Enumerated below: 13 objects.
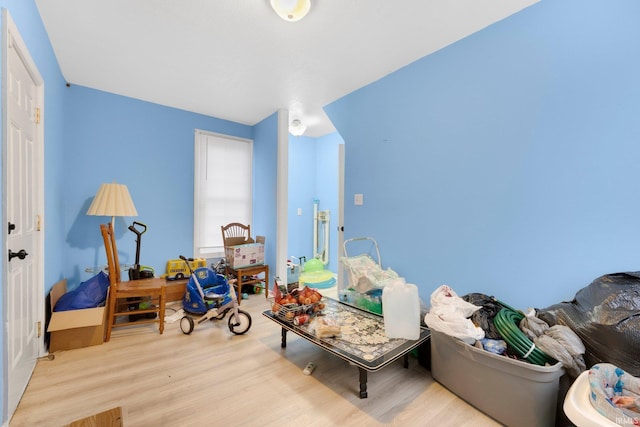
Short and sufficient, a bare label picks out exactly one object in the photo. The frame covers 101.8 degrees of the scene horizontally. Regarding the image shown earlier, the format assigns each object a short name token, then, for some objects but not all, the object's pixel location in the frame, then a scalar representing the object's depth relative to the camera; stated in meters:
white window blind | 3.86
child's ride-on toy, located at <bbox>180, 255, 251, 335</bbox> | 2.48
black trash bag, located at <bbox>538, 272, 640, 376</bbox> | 1.17
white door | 1.41
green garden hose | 1.38
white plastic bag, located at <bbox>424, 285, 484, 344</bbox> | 1.54
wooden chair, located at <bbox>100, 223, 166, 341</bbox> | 2.34
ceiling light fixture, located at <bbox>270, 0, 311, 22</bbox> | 1.70
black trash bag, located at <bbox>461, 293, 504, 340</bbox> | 1.62
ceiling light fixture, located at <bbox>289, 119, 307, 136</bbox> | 3.78
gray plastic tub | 1.31
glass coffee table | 1.58
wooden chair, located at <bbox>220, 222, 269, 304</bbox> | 3.36
